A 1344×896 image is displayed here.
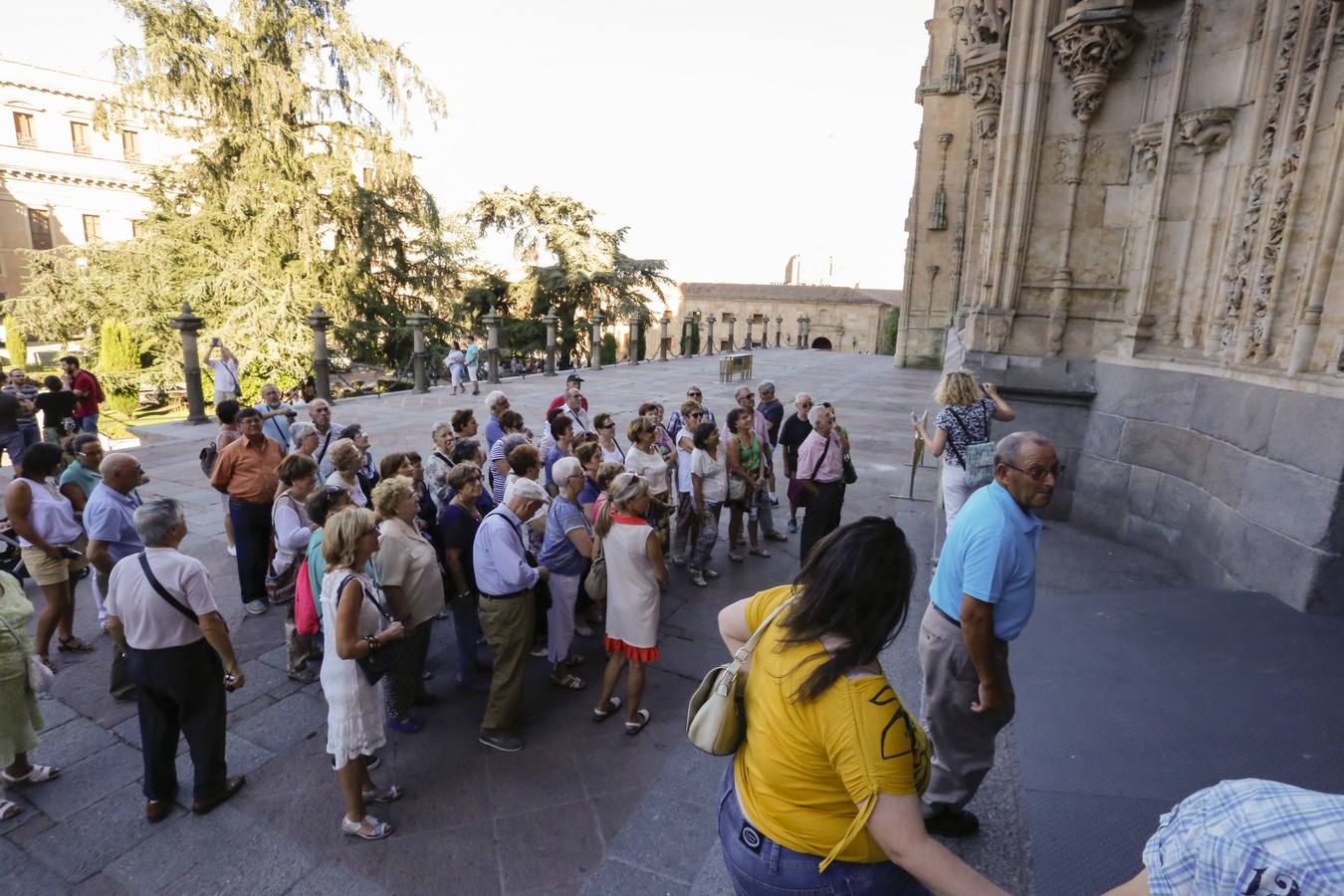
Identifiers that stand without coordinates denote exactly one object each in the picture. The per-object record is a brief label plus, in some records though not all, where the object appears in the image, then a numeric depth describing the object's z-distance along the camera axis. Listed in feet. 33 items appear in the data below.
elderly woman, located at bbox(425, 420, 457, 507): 17.39
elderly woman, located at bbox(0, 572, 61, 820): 10.35
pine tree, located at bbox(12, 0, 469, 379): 59.82
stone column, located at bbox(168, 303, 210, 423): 41.78
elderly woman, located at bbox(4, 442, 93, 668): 14.14
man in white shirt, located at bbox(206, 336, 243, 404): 35.83
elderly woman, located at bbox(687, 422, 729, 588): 19.29
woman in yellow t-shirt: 4.72
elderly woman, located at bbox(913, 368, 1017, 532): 15.87
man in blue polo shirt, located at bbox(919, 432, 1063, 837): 8.04
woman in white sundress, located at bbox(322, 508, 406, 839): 9.70
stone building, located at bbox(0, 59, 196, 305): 121.60
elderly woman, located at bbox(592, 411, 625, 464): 19.79
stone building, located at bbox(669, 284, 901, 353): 202.08
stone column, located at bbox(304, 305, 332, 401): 48.57
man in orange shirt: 17.06
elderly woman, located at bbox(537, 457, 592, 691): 13.15
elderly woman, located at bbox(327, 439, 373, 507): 14.99
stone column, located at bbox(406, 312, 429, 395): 58.23
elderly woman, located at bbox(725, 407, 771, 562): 20.61
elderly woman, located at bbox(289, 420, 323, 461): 17.89
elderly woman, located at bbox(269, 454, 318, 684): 14.53
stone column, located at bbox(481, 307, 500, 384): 66.49
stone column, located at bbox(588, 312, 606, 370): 84.12
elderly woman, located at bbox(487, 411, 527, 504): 18.24
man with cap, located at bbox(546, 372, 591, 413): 24.30
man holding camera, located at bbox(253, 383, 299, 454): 20.68
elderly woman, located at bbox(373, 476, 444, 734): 12.17
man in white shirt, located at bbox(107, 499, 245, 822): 9.98
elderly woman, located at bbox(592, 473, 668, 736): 12.20
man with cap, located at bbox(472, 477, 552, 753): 12.16
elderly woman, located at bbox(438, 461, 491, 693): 13.71
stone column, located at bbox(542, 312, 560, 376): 75.87
